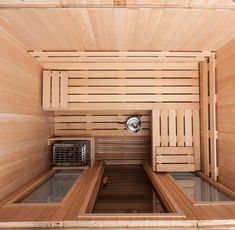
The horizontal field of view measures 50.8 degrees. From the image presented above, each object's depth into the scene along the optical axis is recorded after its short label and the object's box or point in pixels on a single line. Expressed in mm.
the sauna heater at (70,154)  3396
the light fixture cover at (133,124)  3812
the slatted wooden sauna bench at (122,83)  3301
